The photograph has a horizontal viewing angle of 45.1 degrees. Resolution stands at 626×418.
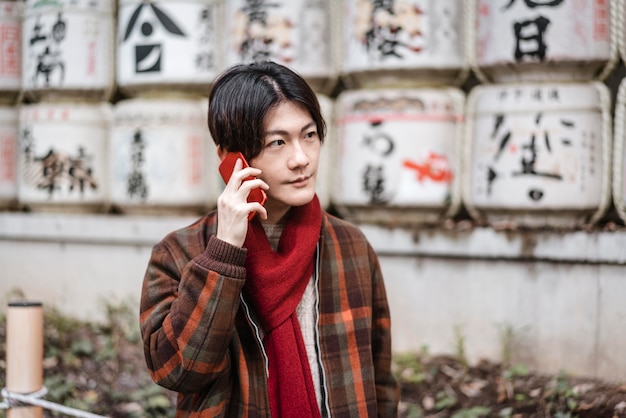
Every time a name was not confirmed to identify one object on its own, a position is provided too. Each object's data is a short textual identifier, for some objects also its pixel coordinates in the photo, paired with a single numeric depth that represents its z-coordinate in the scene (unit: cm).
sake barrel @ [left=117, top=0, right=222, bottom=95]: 450
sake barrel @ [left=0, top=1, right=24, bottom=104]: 511
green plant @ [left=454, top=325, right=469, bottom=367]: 374
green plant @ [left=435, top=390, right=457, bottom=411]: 336
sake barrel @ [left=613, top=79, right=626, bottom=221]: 351
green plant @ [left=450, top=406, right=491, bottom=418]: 320
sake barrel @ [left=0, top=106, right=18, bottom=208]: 517
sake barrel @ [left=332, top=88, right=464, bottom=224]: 394
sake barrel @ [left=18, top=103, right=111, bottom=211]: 482
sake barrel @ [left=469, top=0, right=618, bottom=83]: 358
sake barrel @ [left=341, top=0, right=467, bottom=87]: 391
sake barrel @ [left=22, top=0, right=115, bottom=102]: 477
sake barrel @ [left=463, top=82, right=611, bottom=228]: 359
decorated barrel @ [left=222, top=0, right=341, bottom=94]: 421
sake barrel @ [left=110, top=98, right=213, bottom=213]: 454
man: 172
